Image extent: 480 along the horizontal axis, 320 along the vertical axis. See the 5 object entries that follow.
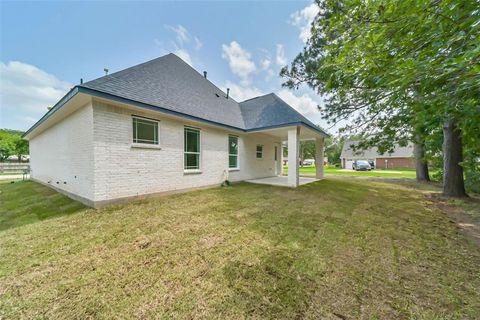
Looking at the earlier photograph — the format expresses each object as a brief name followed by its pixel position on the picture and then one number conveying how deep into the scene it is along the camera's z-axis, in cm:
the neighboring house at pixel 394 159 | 3204
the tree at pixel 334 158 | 4430
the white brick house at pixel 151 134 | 498
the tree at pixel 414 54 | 232
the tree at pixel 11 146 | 3018
